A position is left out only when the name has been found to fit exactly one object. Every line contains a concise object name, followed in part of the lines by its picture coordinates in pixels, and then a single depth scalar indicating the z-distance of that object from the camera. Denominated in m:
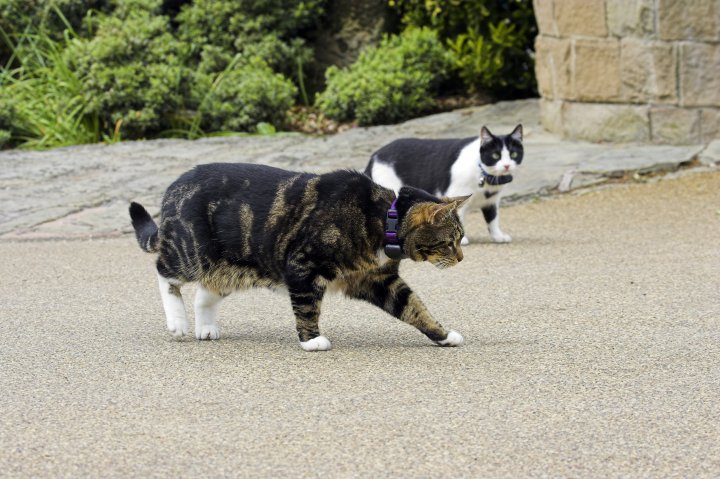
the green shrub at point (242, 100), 11.56
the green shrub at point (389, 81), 11.62
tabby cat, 4.87
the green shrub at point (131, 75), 11.18
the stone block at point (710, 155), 9.46
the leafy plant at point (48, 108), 11.34
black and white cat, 7.43
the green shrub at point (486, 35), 12.21
